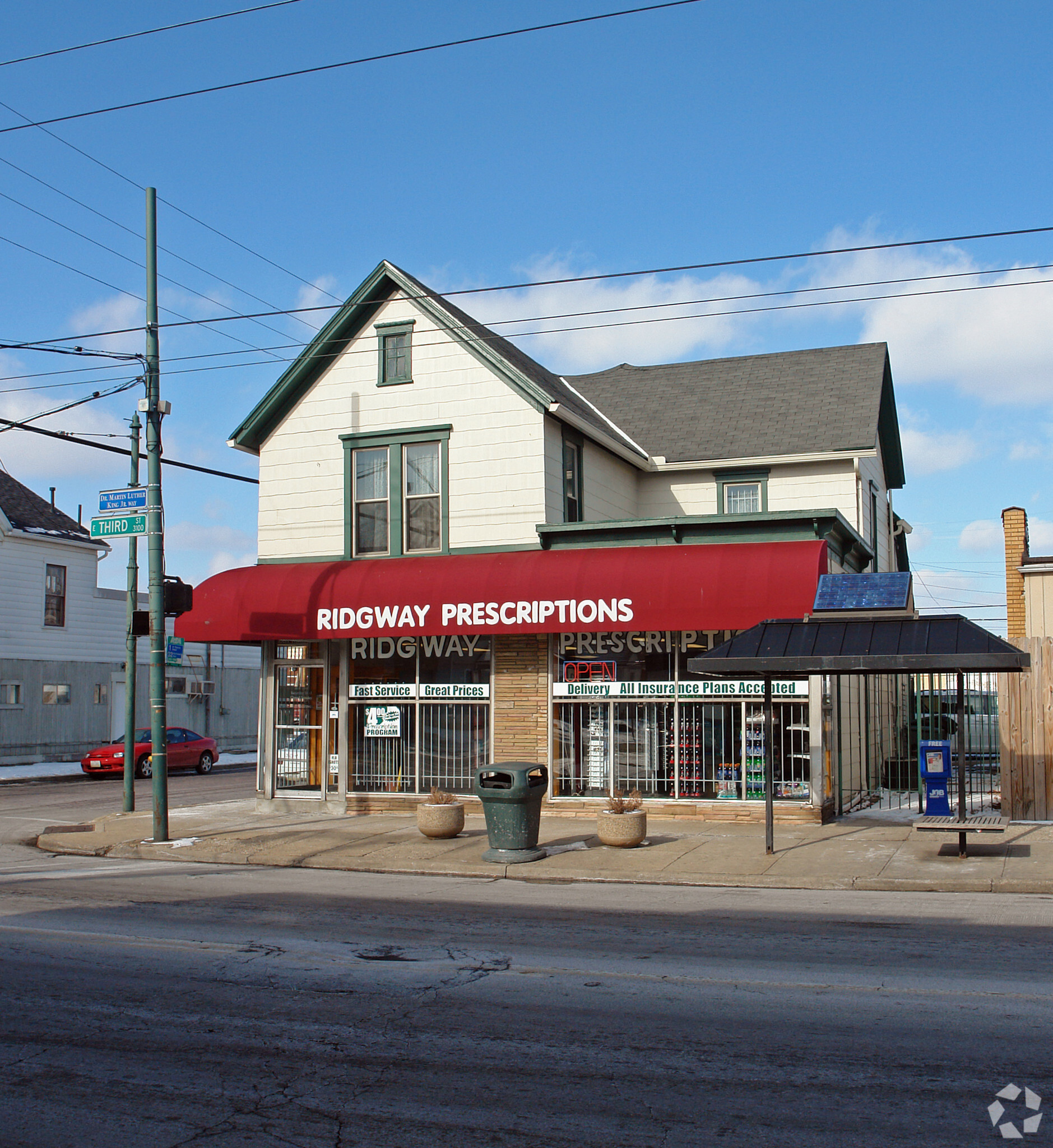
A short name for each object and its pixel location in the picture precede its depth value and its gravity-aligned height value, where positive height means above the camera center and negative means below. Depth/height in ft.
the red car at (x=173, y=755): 104.94 -7.97
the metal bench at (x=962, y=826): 42.06 -6.15
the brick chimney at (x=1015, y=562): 72.59 +6.68
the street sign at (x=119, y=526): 54.19 +7.11
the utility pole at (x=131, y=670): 65.41 +0.15
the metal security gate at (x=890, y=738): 57.31 -4.46
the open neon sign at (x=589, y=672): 58.70 -0.20
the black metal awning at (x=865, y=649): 41.14 +0.58
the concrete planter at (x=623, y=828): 46.91 -6.75
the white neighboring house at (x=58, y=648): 117.80 +2.87
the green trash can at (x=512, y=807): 45.47 -5.64
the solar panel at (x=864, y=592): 45.62 +3.03
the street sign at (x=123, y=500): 54.24 +8.42
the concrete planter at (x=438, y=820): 51.55 -6.91
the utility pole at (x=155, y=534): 52.80 +6.62
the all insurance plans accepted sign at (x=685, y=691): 54.75 -1.20
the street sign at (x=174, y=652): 117.19 +2.13
